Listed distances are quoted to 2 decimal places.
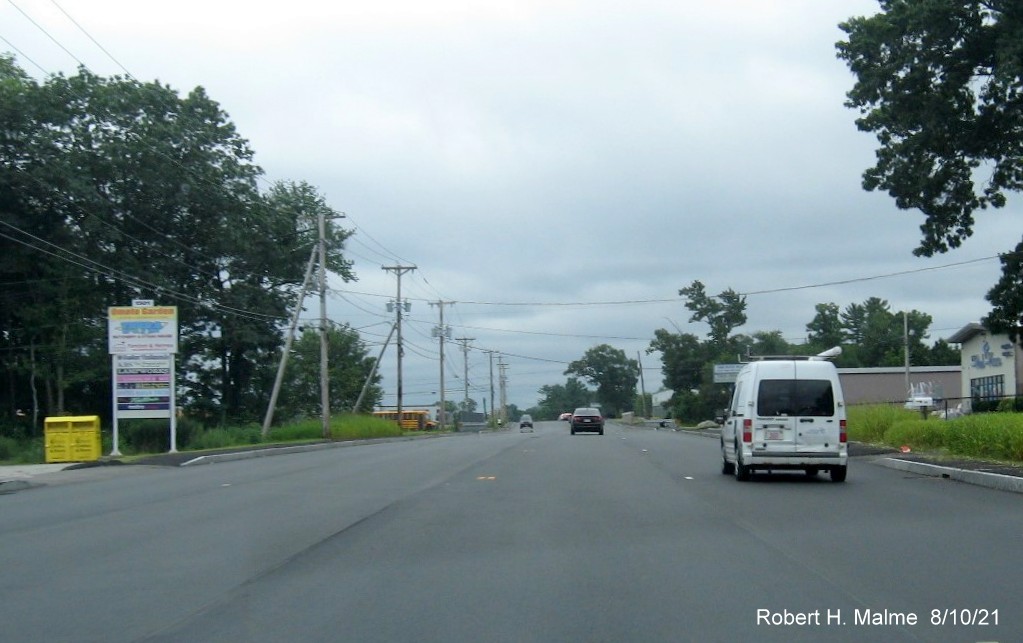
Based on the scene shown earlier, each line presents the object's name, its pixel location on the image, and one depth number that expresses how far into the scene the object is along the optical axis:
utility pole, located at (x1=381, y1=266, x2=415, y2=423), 73.50
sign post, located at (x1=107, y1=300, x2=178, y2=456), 32.62
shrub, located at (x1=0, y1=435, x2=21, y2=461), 35.50
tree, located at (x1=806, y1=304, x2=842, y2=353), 123.00
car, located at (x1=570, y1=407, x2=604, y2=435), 61.28
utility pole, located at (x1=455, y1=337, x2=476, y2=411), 112.06
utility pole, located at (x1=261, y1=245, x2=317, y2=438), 49.34
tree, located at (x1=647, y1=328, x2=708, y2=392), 106.06
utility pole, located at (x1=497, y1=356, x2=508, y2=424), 145.95
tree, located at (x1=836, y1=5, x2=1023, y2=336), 25.41
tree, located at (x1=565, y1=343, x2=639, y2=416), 193.12
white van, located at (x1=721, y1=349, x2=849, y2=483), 19.34
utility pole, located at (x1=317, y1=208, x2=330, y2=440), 50.36
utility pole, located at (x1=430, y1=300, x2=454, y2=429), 87.67
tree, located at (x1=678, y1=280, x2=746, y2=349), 105.69
